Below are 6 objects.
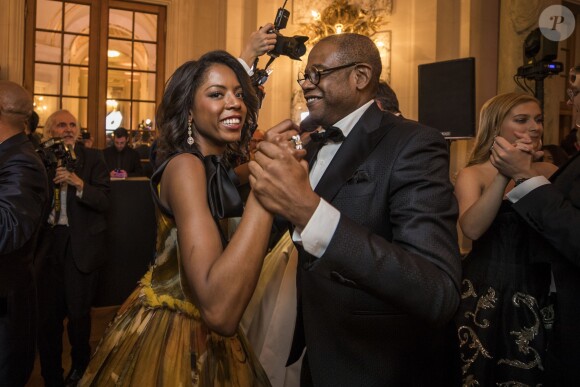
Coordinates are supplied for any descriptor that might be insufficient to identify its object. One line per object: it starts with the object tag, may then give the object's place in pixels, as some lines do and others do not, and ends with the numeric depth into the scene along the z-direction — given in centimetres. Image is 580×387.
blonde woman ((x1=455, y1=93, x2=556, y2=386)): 204
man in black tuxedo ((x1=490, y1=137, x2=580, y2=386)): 179
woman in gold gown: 122
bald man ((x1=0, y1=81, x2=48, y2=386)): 209
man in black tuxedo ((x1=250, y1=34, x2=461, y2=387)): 102
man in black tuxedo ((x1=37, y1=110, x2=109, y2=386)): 350
